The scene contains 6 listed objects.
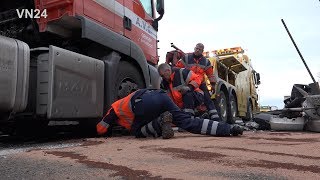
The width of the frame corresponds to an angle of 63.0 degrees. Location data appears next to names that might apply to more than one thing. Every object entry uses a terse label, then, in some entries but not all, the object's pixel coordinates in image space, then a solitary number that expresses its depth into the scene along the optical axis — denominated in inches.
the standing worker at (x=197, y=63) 172.0
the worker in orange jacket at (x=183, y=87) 148.0
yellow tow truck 234.8
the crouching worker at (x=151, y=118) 115.2
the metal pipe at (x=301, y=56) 180.7
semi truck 97.6
